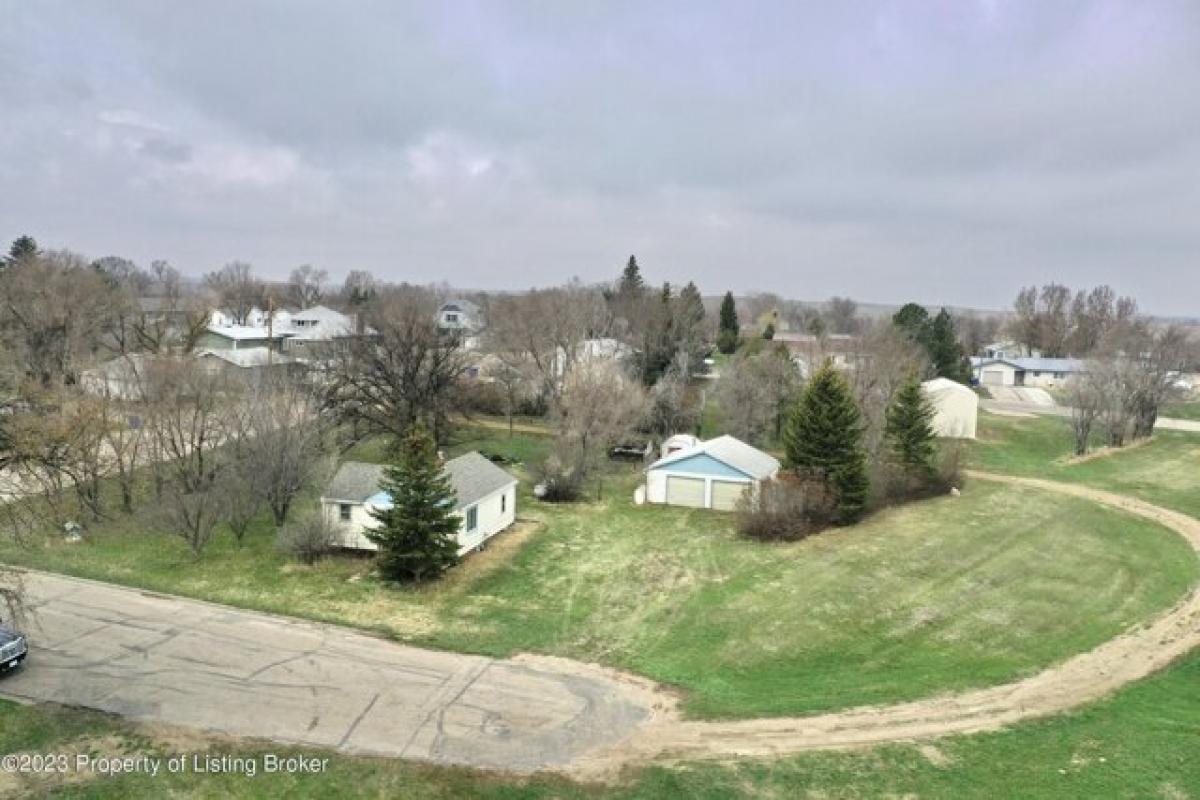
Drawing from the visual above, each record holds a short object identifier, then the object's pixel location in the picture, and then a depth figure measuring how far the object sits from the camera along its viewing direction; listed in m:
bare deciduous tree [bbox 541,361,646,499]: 35.41
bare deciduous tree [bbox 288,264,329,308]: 130.16
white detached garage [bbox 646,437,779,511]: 33.50
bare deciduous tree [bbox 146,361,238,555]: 27.52
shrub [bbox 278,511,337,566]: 25.69
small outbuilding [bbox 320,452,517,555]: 26.45
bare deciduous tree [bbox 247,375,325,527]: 28.41
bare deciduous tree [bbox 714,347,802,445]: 45.06
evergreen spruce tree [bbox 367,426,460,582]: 23.66
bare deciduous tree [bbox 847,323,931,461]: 39.20
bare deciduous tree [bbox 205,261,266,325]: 101.38
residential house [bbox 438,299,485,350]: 99.01
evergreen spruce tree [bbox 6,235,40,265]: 85.06
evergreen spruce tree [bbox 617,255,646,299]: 94.62
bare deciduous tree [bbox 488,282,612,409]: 52.22
